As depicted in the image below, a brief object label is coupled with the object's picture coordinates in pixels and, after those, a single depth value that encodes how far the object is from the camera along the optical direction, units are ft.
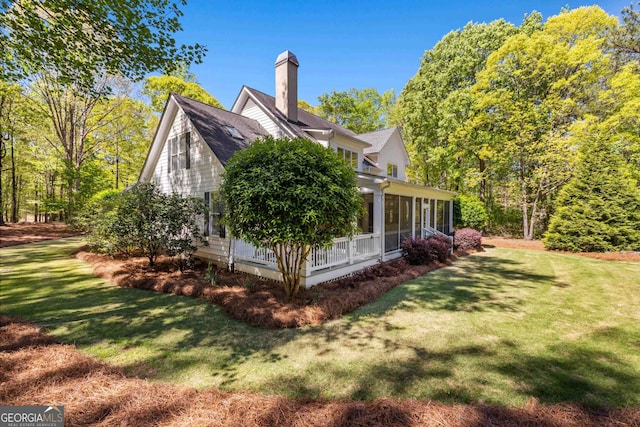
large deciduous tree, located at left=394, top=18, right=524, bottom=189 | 66.39
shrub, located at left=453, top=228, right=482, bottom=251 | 47.29
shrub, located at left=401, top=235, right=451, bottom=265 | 34.40
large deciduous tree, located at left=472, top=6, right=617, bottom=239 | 53.31
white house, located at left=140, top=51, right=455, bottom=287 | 28.23
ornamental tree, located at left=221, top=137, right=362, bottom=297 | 17.69
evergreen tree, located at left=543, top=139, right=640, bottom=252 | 41.32
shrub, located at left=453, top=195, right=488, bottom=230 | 62.75
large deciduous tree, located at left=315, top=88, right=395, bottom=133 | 92.79
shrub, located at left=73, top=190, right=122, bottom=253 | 32.81
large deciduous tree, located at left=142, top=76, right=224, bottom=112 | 77.05
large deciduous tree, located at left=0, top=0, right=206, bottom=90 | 19.98
